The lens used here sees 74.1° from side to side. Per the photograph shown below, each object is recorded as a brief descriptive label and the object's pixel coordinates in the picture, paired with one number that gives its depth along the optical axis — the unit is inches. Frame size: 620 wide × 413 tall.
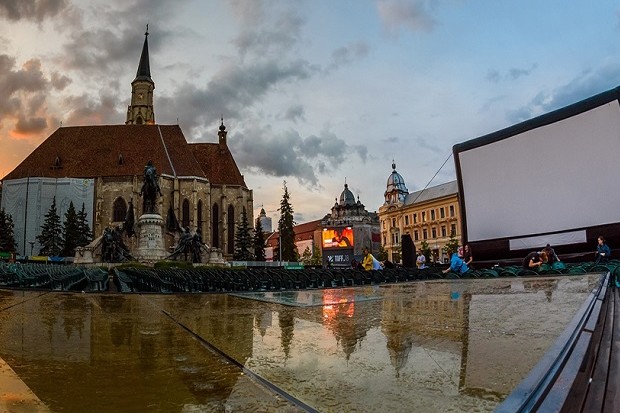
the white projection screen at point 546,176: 661.9
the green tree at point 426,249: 2284.3
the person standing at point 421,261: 762.8
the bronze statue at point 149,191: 1096.8
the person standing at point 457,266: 504.0
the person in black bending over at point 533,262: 500.8
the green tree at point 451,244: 2124.3
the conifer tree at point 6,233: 1753.2
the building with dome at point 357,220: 3152.8
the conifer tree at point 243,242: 2003.0
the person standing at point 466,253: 656.6
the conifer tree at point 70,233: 1769.2
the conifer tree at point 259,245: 2183.8
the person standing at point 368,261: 573.5
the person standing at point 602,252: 522.6
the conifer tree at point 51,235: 1784.0
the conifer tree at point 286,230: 2363.8
